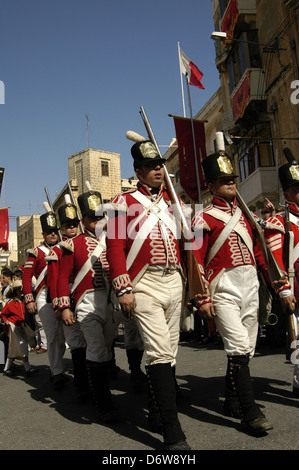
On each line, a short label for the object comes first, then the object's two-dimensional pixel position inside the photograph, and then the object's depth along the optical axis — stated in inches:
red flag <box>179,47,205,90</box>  519.9
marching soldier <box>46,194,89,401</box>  221.5
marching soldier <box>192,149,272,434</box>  156.0
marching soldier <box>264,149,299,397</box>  168.1
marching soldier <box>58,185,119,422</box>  185.6
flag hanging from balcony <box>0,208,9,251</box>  761.0
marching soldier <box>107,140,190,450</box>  144.2
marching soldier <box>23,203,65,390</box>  257.2
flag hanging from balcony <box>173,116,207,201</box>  597.3
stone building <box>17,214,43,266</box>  2493.8
